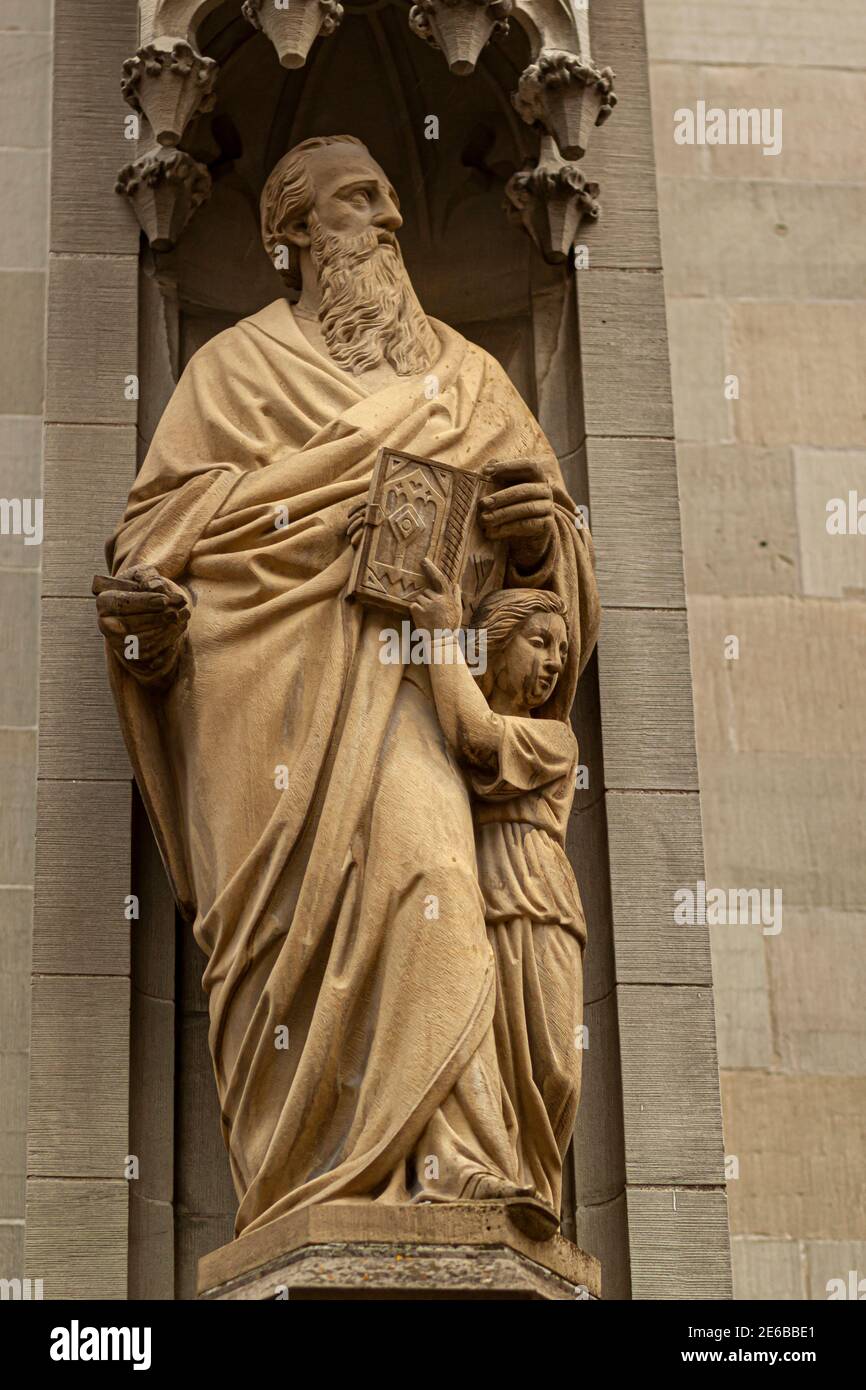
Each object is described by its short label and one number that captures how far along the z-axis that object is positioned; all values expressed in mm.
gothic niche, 6652
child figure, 5629
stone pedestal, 5133
